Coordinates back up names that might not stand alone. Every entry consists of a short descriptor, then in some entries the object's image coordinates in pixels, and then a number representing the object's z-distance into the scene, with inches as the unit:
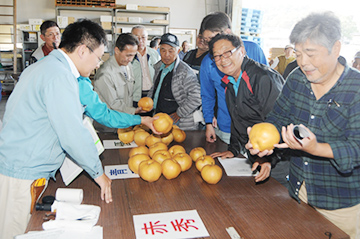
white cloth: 48.8
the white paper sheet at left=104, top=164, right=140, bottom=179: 70.8
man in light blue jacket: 56.5
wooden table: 50.6
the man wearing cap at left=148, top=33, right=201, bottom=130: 123.0
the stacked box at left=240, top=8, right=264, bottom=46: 341.7
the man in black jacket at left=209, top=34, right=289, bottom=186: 79.2
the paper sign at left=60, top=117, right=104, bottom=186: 64.2
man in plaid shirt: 53.9
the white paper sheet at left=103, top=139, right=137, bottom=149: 93.4
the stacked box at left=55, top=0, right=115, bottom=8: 344.2
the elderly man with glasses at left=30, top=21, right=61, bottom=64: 153.6
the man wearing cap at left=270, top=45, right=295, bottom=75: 288.4
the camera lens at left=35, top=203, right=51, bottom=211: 53.7
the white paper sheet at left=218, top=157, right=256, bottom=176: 74.3
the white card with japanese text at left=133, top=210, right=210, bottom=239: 48.7
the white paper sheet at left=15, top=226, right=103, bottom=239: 45.8
